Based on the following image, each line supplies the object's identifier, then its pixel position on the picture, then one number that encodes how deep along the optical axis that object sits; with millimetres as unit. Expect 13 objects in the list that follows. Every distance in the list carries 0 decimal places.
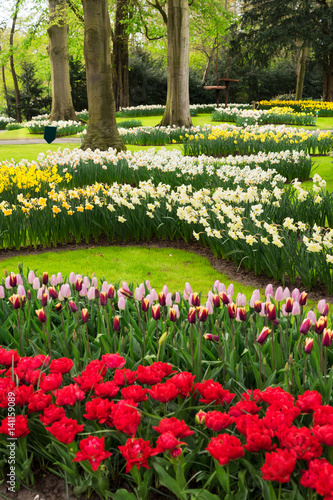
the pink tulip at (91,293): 2436
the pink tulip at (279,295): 2273
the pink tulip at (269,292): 2305
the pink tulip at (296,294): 2262
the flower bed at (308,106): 24686
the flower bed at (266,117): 17438
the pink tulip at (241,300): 2232
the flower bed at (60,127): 17638
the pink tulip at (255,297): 2191
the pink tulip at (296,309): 2104
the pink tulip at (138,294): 2279
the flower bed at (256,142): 9898
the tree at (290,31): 27875
